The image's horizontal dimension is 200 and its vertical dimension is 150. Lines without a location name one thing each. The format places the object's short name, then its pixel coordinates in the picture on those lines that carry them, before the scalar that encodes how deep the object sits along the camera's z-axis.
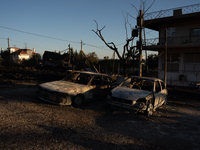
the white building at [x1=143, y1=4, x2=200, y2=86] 16.25
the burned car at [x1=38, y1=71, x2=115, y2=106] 6.87
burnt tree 13.64
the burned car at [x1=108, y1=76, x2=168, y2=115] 6.23
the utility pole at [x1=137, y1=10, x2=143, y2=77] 11.94
